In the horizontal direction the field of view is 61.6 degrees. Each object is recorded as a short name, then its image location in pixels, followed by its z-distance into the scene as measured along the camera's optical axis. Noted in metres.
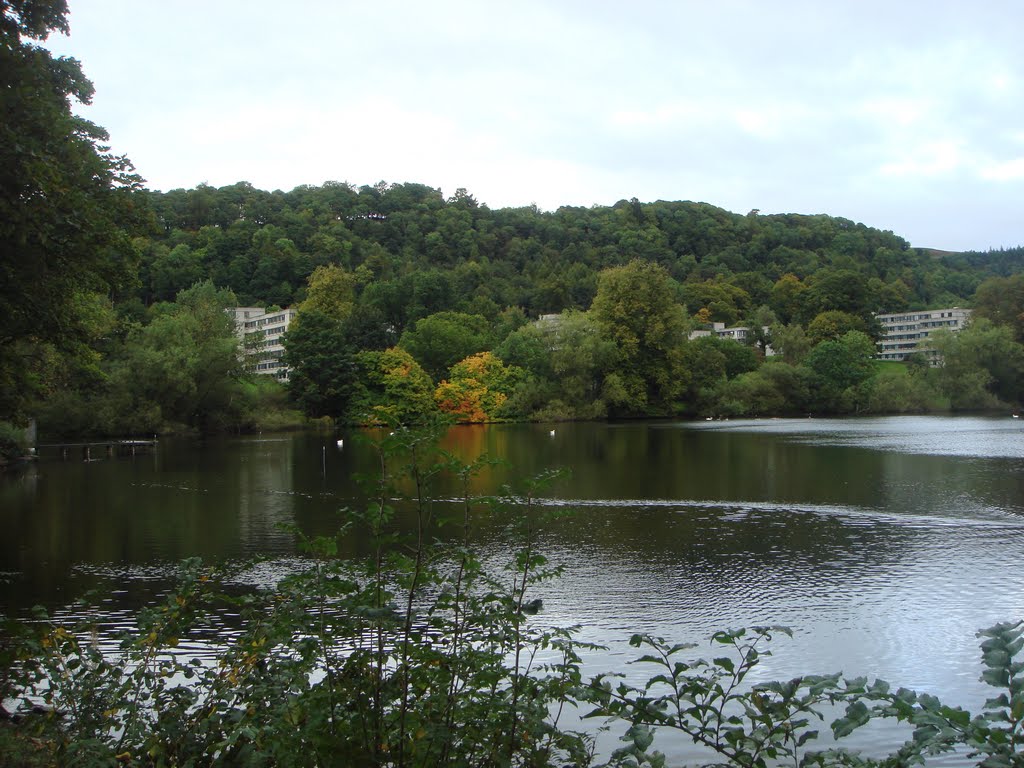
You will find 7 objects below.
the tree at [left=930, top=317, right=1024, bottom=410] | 77.69
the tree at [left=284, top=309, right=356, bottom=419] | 72.50
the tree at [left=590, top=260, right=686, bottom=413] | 78.31
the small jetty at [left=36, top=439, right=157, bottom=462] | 42.73
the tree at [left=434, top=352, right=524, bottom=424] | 76.56
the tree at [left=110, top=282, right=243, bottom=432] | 54.19
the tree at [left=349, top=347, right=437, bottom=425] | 72.81
